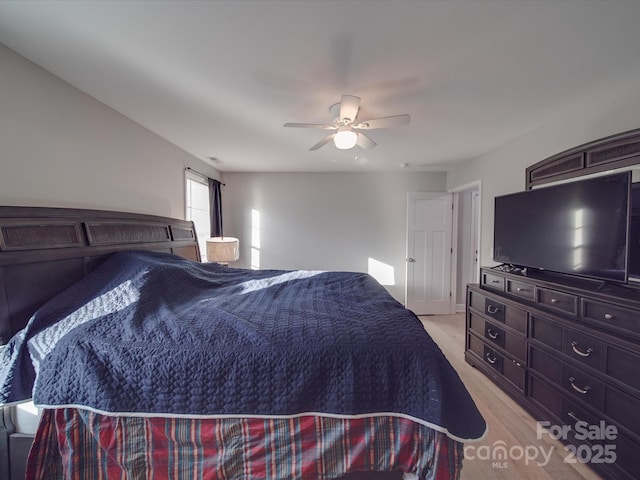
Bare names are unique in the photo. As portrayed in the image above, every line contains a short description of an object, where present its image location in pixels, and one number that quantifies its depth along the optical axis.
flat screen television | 1.52
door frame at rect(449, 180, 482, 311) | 4.11
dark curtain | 3.95
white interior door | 4.12
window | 3.44
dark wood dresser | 1.31
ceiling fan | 1.76
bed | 1.03
